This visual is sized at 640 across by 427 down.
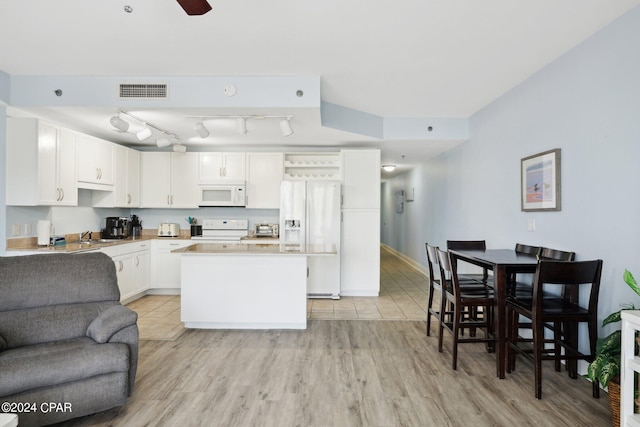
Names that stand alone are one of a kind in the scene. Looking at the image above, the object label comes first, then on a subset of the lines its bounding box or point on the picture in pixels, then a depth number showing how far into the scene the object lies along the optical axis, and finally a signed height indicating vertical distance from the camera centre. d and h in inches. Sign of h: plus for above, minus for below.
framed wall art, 116.6 +11.0
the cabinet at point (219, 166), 209.8 +27.2
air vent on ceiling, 137.6 +47.6
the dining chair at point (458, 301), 109.9 -28.6
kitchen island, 141.6 -31.1
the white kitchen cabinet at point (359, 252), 202.2 -23.2
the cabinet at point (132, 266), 173.0 -29.1
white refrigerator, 195.8 -5.8
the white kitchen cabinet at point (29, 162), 139.9 +19.8
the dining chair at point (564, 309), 89.7 -26.6
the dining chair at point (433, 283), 126.8 -26.6
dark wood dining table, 102.7 -23.9
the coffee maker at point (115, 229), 200.2 -10.4
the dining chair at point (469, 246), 145.0 -14.5
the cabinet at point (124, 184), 190.9 +15.7
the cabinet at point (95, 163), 165.9 +24.2
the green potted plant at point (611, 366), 77.2 -34.5
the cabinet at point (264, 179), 209.6 +19.6
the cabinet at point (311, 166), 210.5 +27.6
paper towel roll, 154.6 -9.4
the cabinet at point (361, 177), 201.2 +20.1
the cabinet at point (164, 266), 201.0 -31.6
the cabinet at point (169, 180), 210.5 +18.8
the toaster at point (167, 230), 214.4 -11.6
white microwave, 207.8 +9.8
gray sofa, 73.2 -31.3
